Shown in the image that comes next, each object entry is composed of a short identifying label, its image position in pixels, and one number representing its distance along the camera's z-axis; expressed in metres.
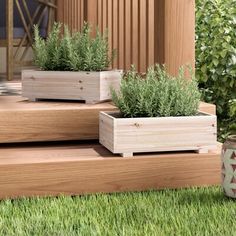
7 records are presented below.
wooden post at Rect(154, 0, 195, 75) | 4.23
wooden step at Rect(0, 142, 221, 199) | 3.54
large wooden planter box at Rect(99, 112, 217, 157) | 3.65
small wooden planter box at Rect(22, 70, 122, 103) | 4.28
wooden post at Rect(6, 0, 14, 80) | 7.18
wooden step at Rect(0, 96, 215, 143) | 3.95
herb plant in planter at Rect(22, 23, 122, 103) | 4.30
